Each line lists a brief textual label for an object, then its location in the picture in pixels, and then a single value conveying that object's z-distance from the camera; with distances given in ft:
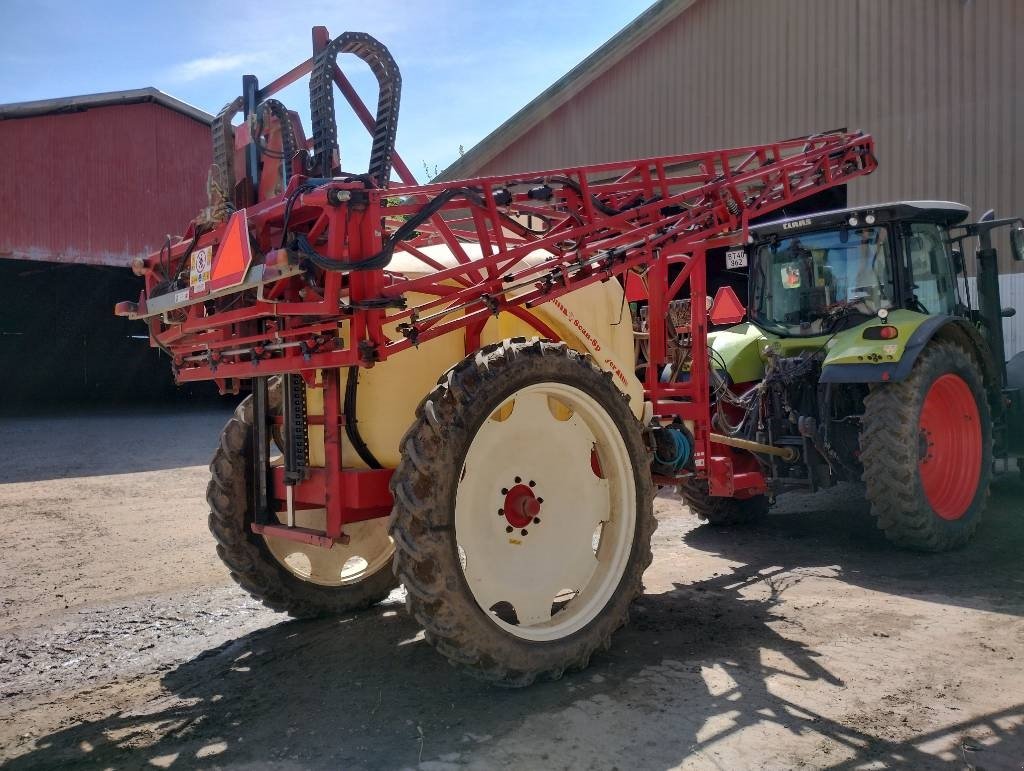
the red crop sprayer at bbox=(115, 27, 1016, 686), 11.21
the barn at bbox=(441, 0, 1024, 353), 32.37
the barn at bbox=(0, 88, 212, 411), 52.85
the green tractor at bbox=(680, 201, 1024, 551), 18.54
